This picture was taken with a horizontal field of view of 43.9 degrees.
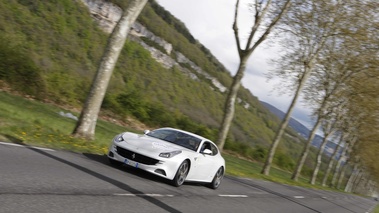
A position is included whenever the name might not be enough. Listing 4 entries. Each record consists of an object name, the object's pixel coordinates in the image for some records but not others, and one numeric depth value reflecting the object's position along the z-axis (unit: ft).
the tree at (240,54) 75.82
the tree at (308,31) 102.01
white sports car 37.09
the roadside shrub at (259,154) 187.27
